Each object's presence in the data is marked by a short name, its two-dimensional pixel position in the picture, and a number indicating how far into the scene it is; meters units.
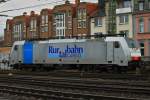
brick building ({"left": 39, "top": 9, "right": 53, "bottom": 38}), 87.62
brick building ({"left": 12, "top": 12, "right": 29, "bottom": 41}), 95.56
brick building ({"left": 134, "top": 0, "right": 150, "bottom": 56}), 65.69
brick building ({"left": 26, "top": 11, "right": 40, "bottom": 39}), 91.69
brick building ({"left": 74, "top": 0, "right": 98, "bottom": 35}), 77.75
